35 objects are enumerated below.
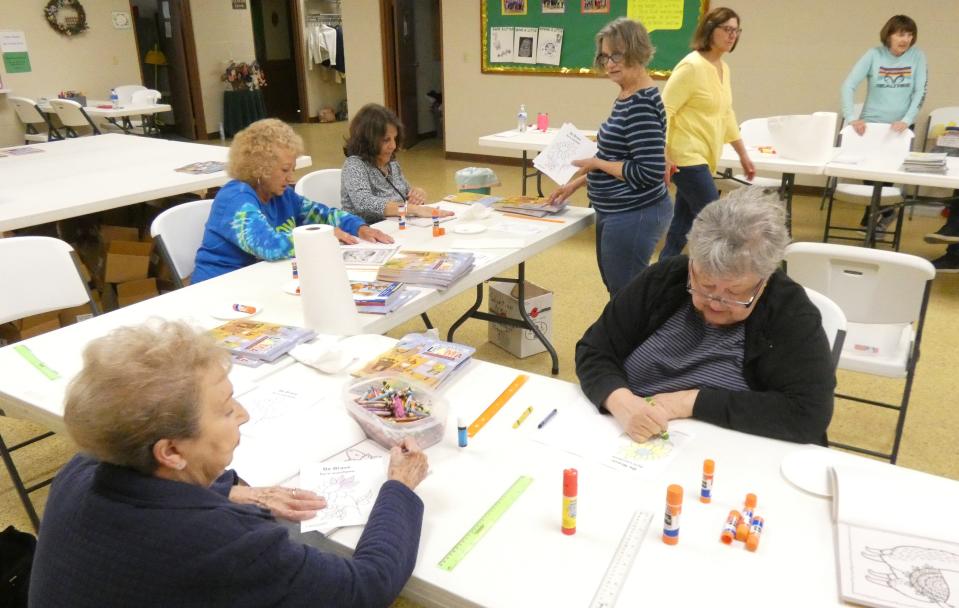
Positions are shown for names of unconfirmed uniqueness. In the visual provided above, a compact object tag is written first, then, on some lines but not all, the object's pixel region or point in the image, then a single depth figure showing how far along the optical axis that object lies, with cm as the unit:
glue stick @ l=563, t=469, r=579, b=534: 115
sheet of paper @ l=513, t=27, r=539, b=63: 726
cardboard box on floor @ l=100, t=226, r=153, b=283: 371
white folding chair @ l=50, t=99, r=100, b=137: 614
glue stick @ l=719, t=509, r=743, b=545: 116
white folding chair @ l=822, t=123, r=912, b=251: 441
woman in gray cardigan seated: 314
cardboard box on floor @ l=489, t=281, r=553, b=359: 337
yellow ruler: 153
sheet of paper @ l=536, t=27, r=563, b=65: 710
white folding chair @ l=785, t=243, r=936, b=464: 221
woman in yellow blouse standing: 322
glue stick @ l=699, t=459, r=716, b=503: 125
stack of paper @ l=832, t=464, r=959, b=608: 104
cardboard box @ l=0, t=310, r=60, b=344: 311
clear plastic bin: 143
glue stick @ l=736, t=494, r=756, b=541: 116
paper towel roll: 187
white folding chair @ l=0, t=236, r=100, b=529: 230
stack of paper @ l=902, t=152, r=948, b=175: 398
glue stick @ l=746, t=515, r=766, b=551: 114
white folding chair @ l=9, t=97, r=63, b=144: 666
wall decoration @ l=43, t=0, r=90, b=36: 780
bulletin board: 642
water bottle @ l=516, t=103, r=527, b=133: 559
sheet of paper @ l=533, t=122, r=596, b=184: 304
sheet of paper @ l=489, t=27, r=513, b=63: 741
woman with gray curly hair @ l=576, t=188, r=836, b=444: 149
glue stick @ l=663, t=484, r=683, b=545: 112
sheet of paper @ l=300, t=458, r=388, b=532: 124
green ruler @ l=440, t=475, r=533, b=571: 115
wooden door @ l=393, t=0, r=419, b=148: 848
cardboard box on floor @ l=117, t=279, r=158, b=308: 374
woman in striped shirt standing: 265
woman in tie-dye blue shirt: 256
